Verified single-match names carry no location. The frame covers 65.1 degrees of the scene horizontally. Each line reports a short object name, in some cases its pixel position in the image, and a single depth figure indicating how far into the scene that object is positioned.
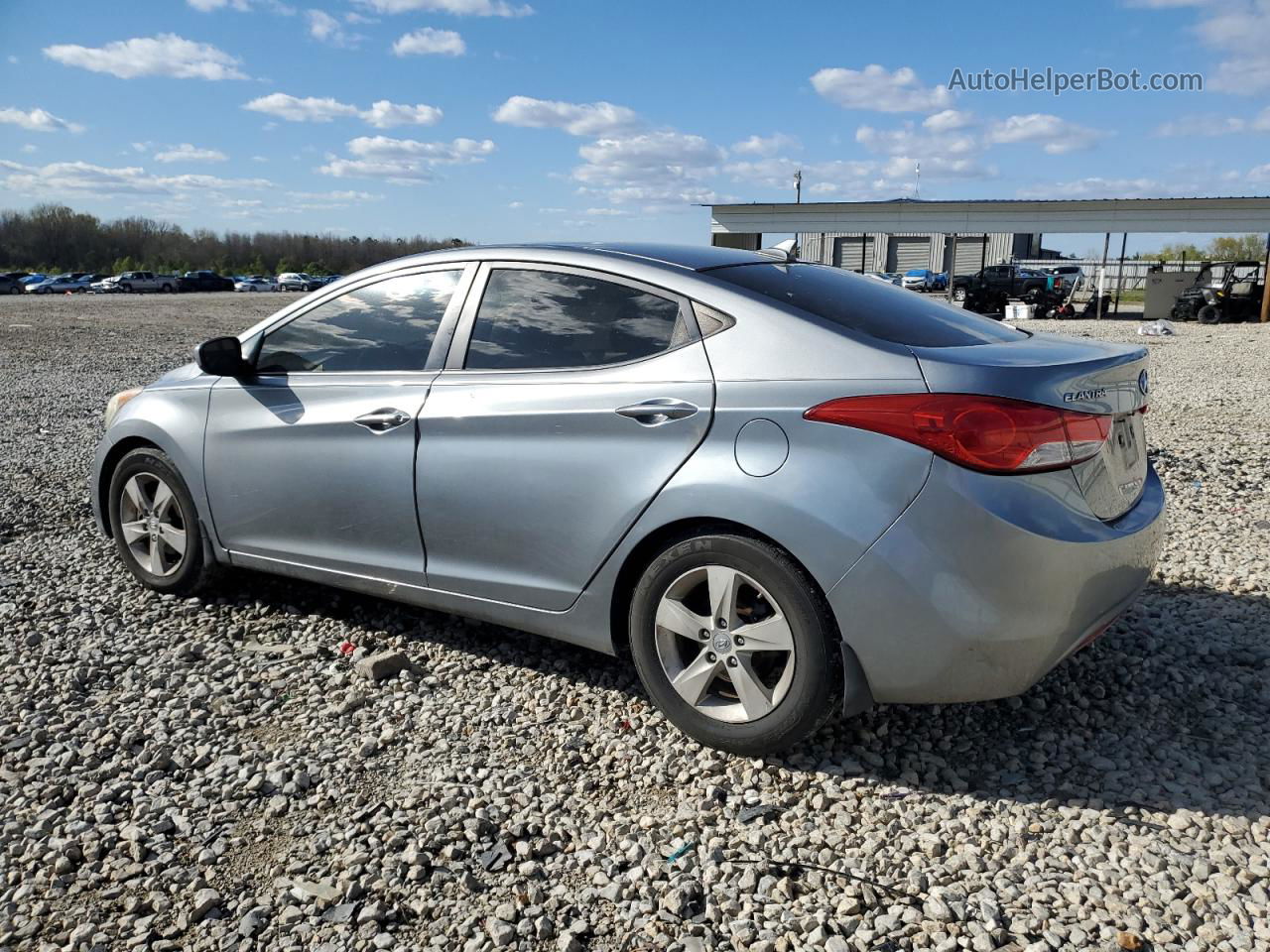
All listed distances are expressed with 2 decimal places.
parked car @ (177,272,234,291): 71.38
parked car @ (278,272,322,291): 72.81
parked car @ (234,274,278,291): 75.62
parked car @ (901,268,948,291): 43.84
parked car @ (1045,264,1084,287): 33.62
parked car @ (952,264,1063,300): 32.88
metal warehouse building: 52.08
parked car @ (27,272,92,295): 61.03
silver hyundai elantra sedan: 2.76
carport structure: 34.28
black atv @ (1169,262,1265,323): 30.09
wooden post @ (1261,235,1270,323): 29.04
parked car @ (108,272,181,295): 67.06
